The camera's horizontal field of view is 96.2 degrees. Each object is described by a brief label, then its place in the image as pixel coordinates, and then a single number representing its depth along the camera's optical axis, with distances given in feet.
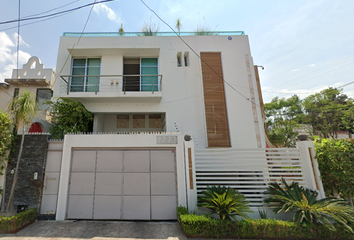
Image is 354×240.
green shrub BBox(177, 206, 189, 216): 15.30
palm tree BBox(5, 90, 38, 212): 17.38
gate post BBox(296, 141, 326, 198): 16.90
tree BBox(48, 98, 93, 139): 23.27
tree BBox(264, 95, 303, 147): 58.29
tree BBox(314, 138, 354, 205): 15.83
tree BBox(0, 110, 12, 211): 16.76
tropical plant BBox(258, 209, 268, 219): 16.02
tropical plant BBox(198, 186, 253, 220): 14.25
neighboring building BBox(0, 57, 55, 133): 40.32
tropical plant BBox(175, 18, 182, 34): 32.34
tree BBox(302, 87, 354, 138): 62.59
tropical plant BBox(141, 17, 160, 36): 30.95
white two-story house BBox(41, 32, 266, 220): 27.14
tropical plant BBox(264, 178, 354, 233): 13.35
